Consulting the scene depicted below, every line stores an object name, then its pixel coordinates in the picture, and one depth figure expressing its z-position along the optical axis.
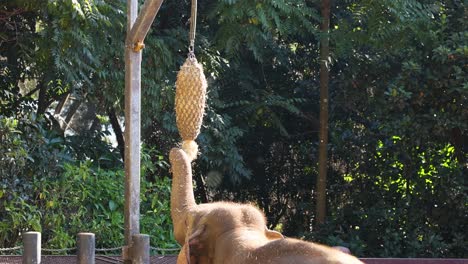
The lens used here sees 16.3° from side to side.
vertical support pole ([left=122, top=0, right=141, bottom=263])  10.30
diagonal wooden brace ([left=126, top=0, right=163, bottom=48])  9.61
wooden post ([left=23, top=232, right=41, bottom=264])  10.13
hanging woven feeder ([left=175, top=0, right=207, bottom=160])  8.98
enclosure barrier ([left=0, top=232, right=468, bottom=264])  9.96
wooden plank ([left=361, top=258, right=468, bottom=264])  13.25
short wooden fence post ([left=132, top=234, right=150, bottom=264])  9.95
